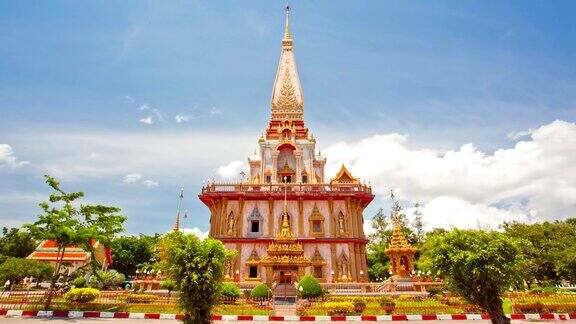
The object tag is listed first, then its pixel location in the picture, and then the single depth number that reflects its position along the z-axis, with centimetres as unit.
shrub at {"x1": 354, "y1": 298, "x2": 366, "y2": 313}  1956
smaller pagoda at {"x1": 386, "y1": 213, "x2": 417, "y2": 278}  3183
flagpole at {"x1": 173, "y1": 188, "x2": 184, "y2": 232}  3762
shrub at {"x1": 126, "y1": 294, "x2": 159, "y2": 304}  2095
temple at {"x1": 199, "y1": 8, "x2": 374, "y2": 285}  3259
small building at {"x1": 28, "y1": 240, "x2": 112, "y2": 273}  4172
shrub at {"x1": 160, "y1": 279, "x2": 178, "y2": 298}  1371
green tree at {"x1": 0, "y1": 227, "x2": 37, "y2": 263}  4362
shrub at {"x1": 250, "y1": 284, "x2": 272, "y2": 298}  2311
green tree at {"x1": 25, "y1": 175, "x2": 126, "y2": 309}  1931
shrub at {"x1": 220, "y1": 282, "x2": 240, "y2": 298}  2254
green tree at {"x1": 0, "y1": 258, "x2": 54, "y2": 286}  2323
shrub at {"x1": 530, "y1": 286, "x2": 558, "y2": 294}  2740
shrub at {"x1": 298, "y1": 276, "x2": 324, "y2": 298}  2355
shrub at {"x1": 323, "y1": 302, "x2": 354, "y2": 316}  1897
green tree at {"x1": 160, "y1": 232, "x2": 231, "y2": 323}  1330
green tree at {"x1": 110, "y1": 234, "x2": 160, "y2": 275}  5616
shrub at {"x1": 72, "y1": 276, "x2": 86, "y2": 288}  3325
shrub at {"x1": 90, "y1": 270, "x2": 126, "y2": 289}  3500
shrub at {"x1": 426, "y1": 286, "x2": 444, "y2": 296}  2514
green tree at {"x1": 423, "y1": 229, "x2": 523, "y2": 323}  1409
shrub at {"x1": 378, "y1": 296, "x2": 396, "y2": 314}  1927
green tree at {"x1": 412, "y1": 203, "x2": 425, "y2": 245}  5388
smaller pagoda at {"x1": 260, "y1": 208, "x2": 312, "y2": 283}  2755
